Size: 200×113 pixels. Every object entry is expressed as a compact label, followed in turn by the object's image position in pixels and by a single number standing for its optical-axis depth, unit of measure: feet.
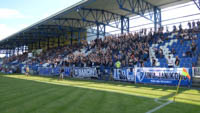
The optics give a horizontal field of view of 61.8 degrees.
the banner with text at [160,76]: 43.64
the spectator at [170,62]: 51.50
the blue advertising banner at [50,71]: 78.84
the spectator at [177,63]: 49.95
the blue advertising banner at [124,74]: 53.52
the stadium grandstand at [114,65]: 26.14
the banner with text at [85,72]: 67.16
